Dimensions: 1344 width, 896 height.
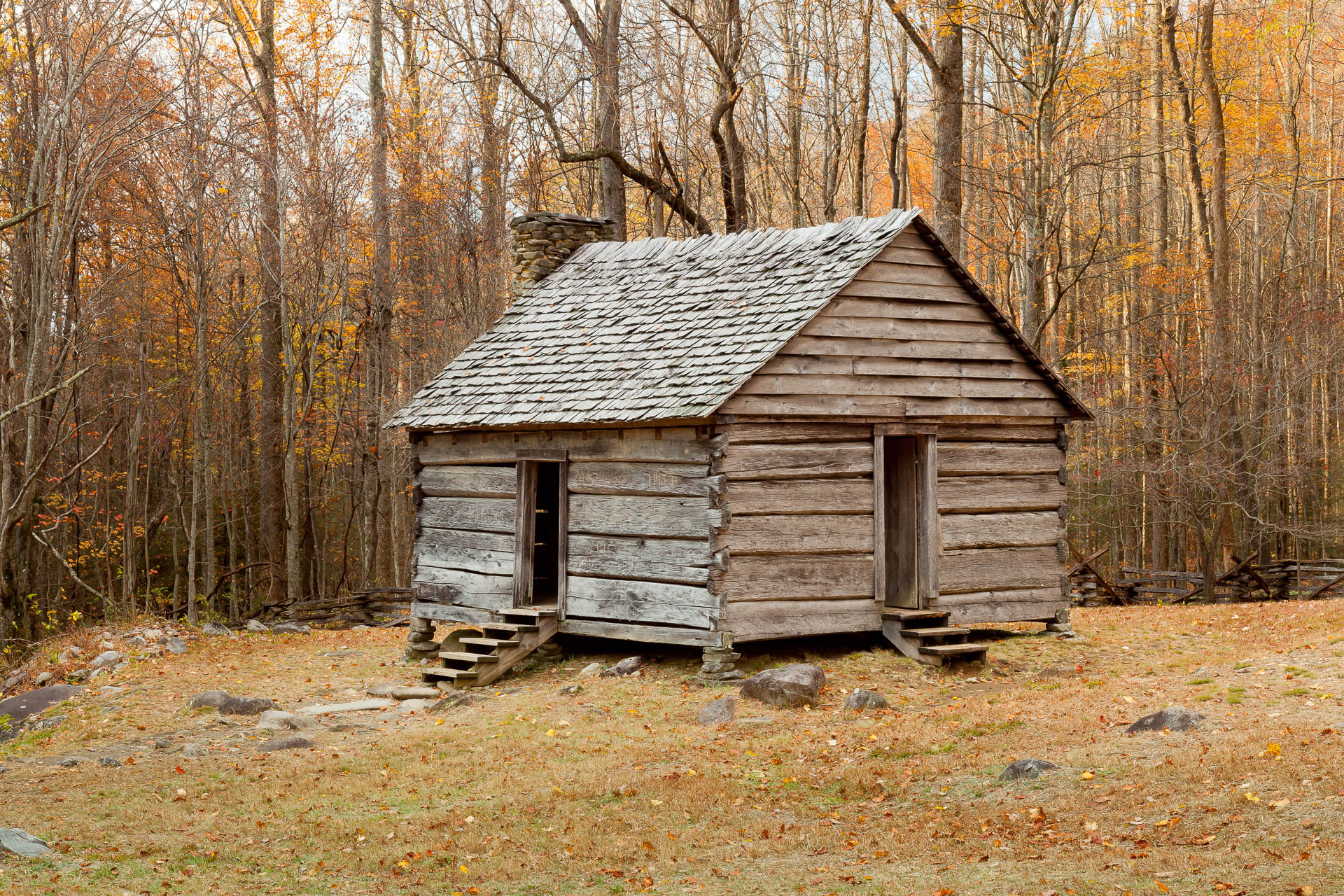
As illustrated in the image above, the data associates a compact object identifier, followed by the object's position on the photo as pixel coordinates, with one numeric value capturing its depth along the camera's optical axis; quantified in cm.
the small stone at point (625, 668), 1234
